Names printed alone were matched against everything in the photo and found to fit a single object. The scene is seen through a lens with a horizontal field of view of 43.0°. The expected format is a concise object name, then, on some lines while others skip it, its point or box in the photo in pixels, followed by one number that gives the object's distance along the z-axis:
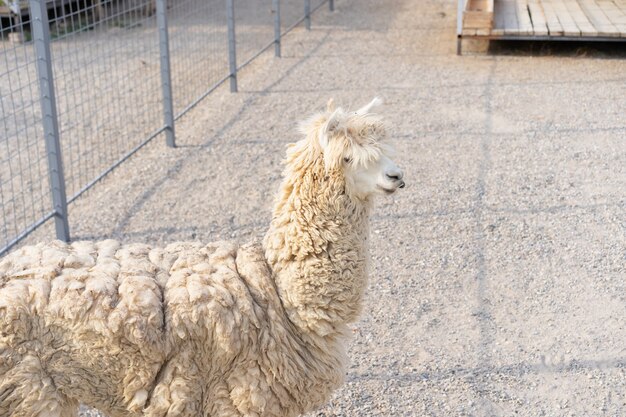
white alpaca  2.65
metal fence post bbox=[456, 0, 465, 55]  10.68
